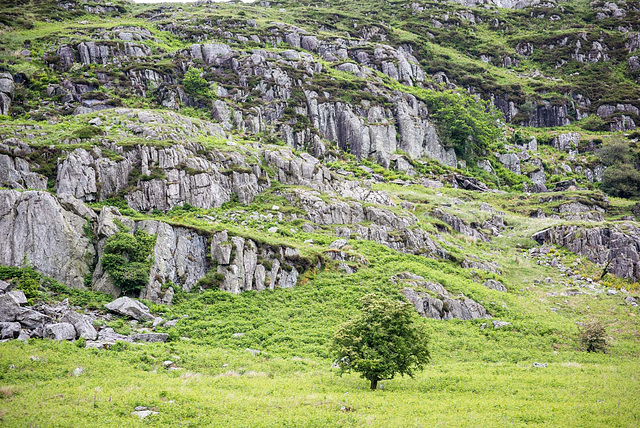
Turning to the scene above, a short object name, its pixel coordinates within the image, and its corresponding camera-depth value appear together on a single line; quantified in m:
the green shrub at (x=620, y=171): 71.44
